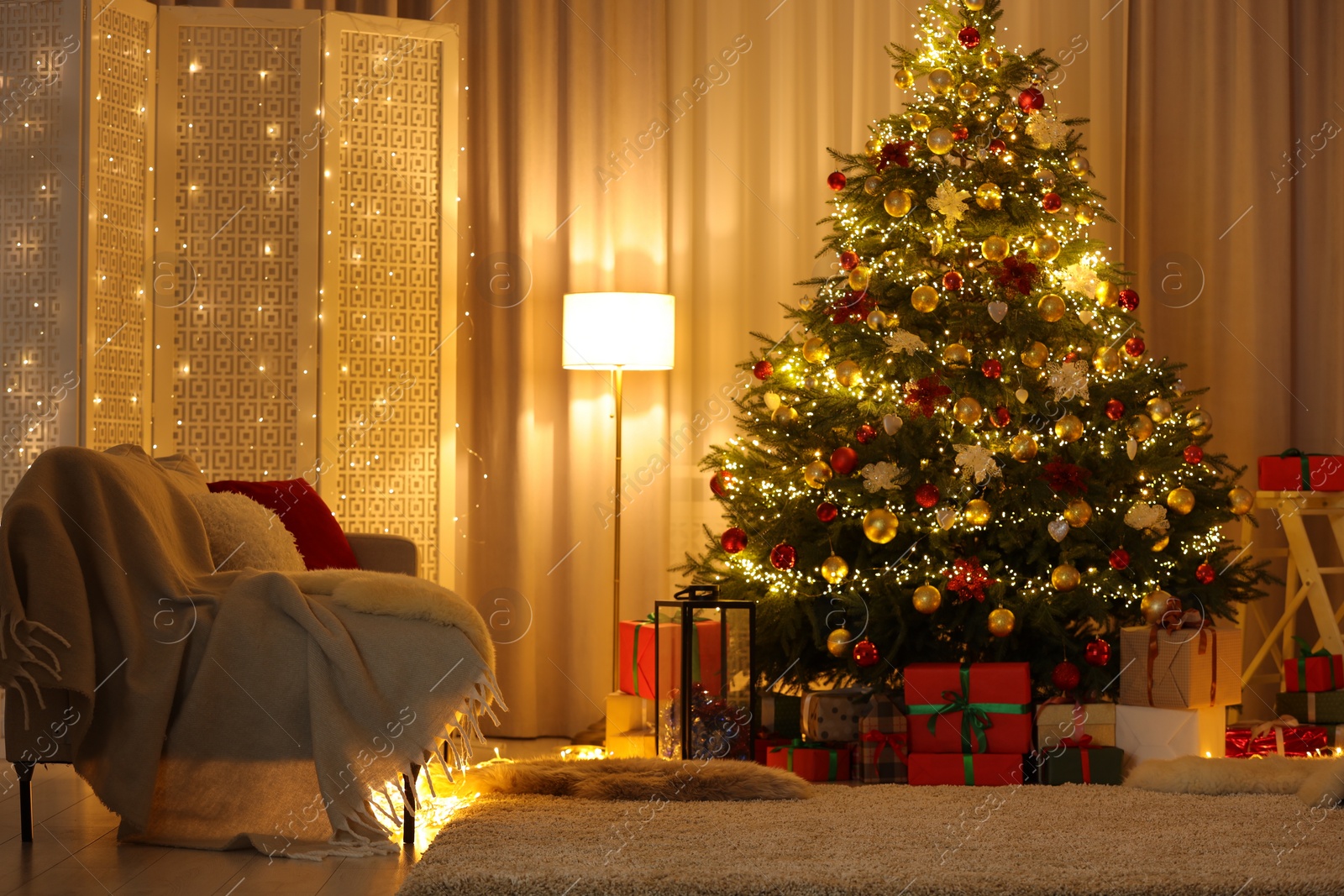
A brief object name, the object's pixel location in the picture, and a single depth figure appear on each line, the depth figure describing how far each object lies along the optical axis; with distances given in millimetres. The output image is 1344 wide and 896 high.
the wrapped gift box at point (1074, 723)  3488
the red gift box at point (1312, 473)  4258
